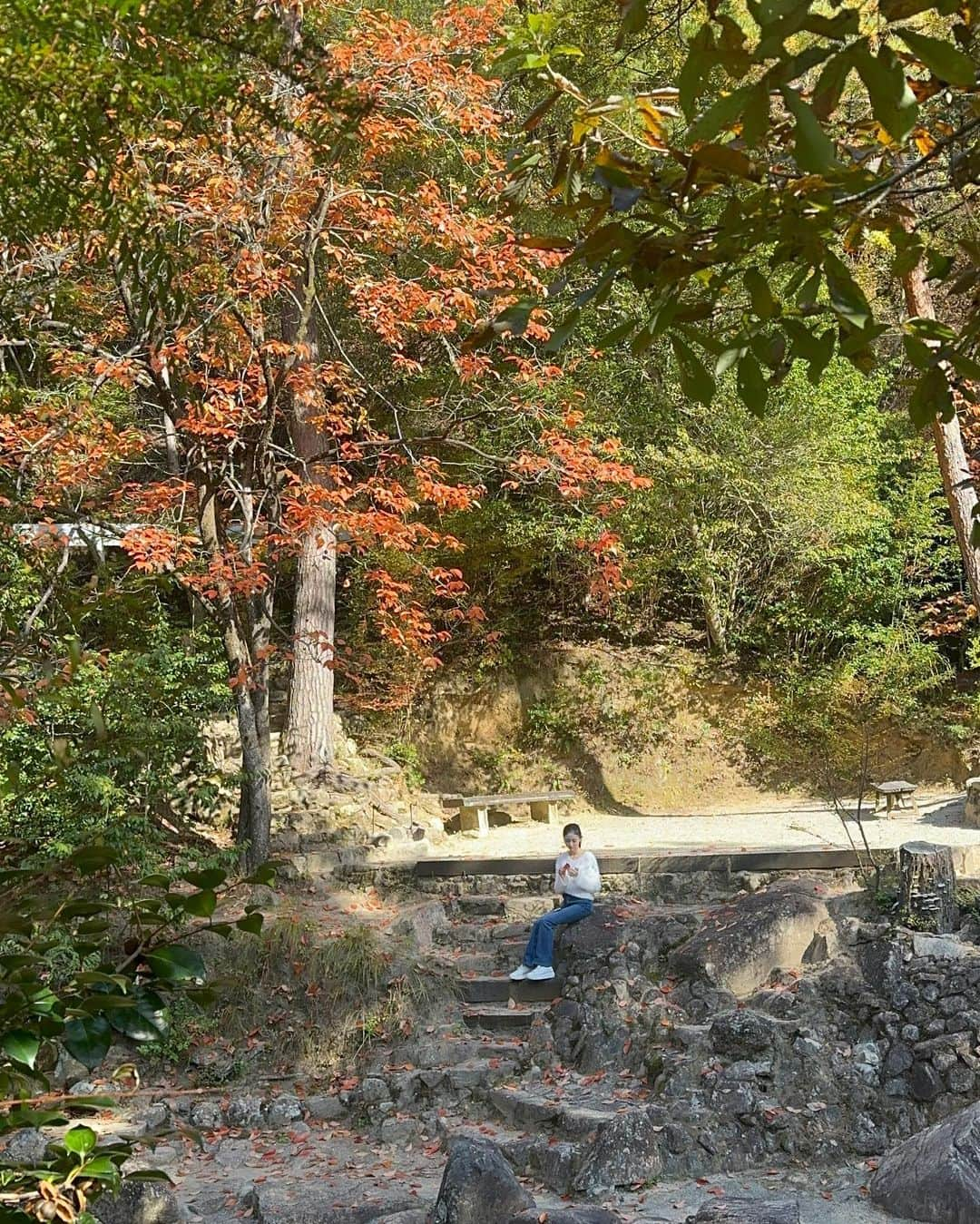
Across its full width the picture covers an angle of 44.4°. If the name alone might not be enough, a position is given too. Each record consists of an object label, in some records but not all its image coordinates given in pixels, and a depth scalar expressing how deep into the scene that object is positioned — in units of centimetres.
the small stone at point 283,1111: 666
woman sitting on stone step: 780
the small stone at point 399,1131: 644
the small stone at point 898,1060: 620
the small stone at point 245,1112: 663
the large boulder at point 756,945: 733
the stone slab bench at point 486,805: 1131
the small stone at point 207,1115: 665
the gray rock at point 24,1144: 584
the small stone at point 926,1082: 603
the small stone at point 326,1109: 675
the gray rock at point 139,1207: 535
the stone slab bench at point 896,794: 1079
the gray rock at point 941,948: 687
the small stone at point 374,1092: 675
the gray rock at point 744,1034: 643
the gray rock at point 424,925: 827
